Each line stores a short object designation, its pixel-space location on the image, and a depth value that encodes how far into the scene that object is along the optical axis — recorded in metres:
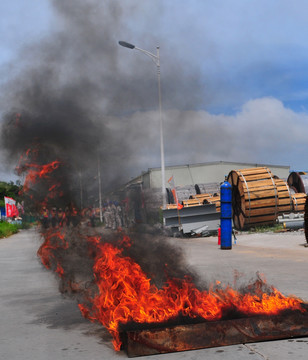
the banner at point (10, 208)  36.84
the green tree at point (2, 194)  55.91
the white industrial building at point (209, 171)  44.56
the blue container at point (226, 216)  16.05
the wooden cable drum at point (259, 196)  22.84
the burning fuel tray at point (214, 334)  4.43
